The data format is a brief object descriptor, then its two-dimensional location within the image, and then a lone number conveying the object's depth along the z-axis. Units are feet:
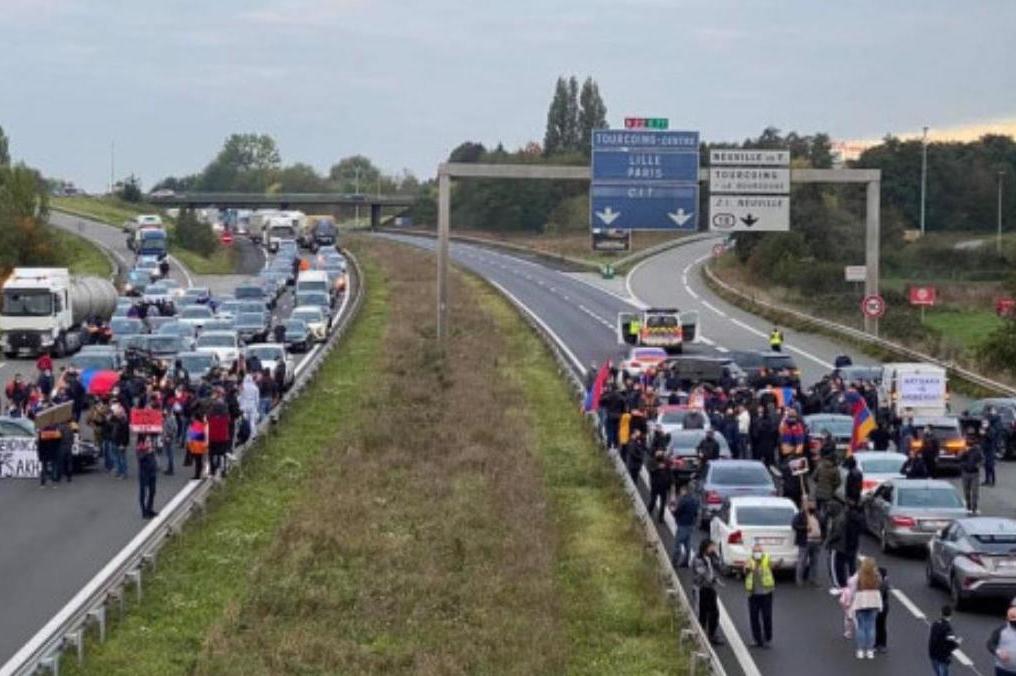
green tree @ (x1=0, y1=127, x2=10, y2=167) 492.95
